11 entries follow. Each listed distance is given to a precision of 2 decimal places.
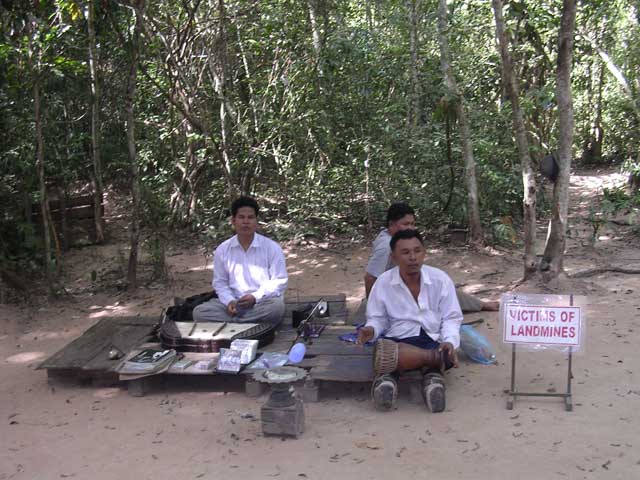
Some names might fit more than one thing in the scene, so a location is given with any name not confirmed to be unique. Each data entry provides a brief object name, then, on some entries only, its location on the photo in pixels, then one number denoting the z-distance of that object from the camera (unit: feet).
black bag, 17.62
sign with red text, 12.51
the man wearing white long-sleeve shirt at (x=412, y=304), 13.44
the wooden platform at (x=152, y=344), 14.03
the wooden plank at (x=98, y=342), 15.24
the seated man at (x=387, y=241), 16.43
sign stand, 12.61
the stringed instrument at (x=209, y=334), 15.52
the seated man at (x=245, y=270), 16.99
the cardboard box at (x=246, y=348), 14.49
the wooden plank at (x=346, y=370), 13.57
